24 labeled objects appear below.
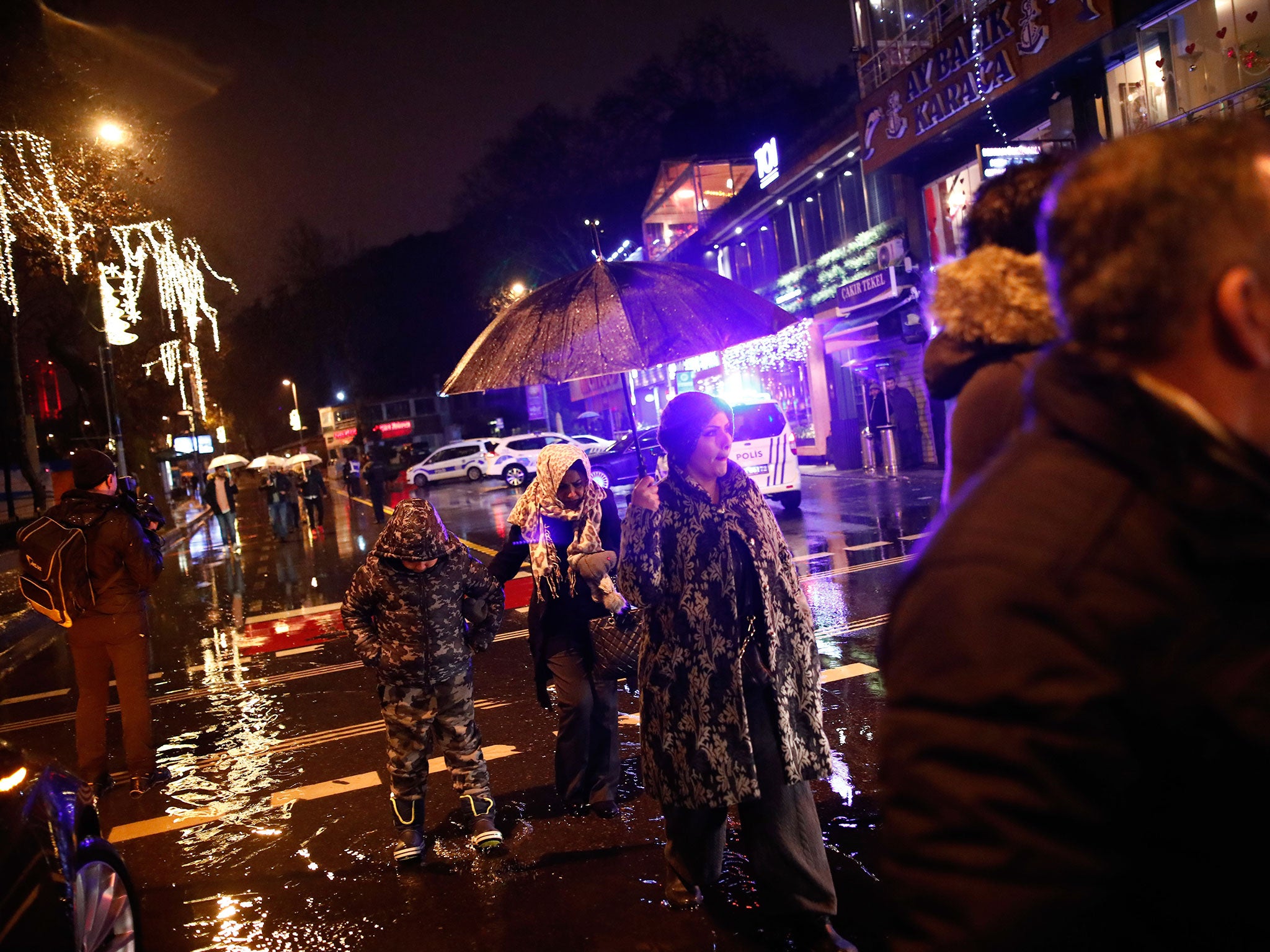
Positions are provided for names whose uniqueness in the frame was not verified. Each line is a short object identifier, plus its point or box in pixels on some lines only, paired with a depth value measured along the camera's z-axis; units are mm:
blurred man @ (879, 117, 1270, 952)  1036
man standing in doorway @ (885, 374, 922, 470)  21891
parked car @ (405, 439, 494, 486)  42500
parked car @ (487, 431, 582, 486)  38250
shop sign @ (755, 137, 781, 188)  28812
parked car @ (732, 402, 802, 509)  15195
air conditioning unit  21766
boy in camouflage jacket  4395
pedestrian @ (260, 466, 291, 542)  22344
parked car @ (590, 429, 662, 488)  23328
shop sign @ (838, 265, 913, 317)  21516
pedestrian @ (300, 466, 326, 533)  24297
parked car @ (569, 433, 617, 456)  31553
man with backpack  5801
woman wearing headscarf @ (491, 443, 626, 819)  4730
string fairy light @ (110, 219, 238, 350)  22797
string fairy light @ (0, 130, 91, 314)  15094
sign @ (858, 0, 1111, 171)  14344
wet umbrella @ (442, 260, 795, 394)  4789
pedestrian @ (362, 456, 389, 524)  23266
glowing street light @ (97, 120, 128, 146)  15953
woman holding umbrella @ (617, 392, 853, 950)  3277
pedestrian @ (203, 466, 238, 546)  22297
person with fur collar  1827
